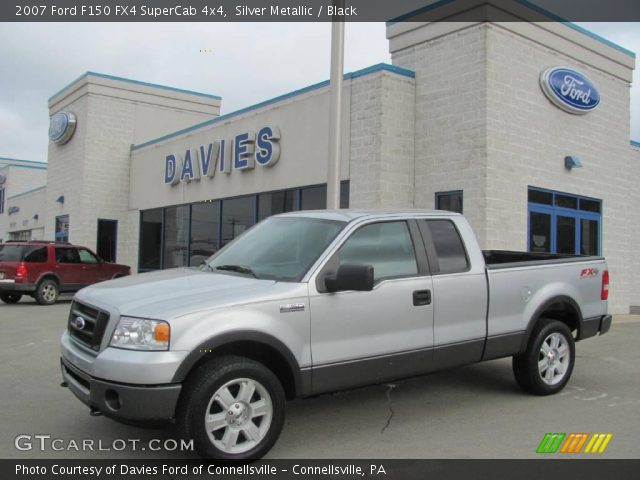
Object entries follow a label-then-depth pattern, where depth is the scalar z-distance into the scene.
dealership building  12.05
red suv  16.17
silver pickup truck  4.15
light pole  9.96
